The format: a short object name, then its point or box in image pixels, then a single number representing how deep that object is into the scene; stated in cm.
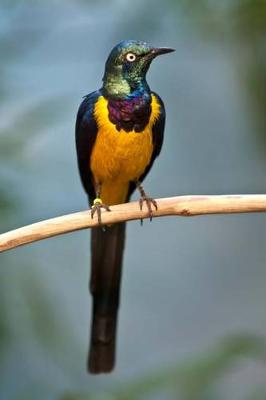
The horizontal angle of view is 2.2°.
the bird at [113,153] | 566
